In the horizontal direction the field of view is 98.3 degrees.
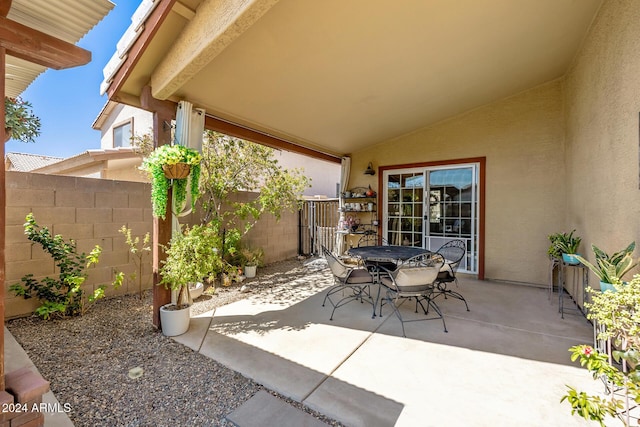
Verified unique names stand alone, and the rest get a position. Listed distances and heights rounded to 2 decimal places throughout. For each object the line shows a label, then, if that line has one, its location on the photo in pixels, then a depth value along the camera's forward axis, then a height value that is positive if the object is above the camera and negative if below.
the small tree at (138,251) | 4.03 -0.57
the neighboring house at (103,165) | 6.52 +1.26
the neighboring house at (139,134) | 9.54 +2.81
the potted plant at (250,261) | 5.45 -0.94
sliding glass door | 5.62 +0.18
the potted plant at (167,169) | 2.88 +0.48
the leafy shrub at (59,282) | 3.18 -0.82
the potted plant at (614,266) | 2.22 -0.41
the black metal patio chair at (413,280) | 3.12 -0.74
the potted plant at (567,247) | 3.48 -0.40
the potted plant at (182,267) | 2.92 -0.57
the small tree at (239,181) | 4.91 +0.66
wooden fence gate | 7.71 -0.23
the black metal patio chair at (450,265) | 3.81 -0.72
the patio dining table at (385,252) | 3.75 -0.54
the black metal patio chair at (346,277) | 3.63 -0.83
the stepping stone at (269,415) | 1.75 -1.32
